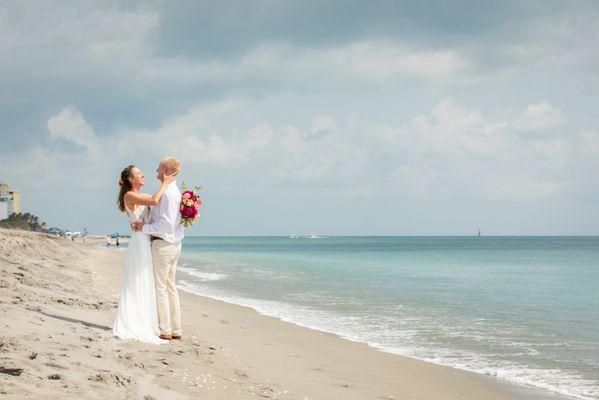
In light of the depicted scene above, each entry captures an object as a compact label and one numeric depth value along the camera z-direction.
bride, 8.18
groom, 8.23
